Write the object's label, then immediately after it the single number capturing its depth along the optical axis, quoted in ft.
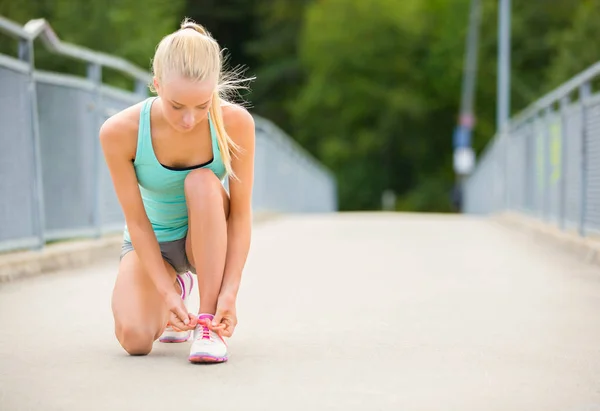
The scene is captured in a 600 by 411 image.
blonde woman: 27.47
